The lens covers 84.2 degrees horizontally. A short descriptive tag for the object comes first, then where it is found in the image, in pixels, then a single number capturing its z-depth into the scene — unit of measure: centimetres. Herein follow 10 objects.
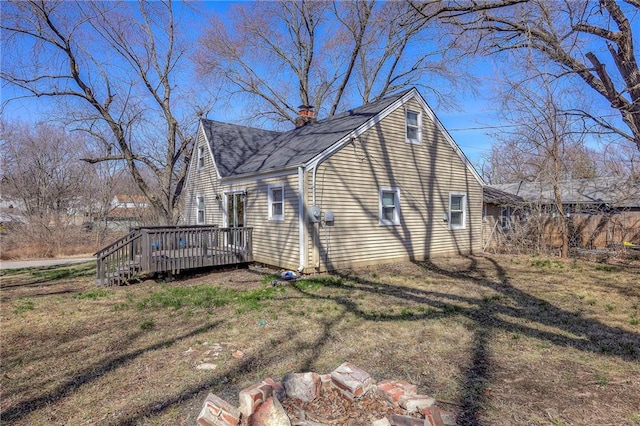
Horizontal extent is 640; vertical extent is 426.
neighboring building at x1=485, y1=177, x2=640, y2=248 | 1474
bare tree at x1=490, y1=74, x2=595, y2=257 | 1232
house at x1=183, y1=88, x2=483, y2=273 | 963
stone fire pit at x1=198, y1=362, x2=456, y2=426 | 260
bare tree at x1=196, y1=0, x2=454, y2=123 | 2134
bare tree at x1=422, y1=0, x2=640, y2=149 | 536
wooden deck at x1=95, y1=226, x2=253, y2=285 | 885
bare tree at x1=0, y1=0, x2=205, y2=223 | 1262
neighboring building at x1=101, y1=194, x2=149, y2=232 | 2438
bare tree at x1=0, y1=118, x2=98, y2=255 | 2148
